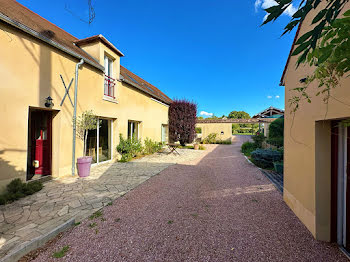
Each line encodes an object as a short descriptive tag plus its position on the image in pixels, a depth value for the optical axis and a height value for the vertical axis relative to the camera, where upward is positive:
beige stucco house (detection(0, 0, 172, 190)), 3.76 +1.21
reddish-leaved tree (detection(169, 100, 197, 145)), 14.01 +0.92
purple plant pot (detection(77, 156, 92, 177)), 5.22 -1.22
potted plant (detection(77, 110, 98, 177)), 5.23 +0.05
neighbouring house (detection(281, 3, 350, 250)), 2.18 -0.50
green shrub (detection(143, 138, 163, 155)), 10.16 -1.06
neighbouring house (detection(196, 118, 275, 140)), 17.89 +0.74
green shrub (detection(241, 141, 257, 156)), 11.25 -1.15
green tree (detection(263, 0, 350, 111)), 0.97 +0.68
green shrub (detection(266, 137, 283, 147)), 8.69 -0.50
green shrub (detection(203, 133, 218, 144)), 17.72 -0.81
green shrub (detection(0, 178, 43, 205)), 3.47 -1.50
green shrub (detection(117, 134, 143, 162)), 7.86 -0.92
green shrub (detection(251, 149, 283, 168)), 6.63 -1.12
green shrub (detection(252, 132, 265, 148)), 10.80 -0.53
